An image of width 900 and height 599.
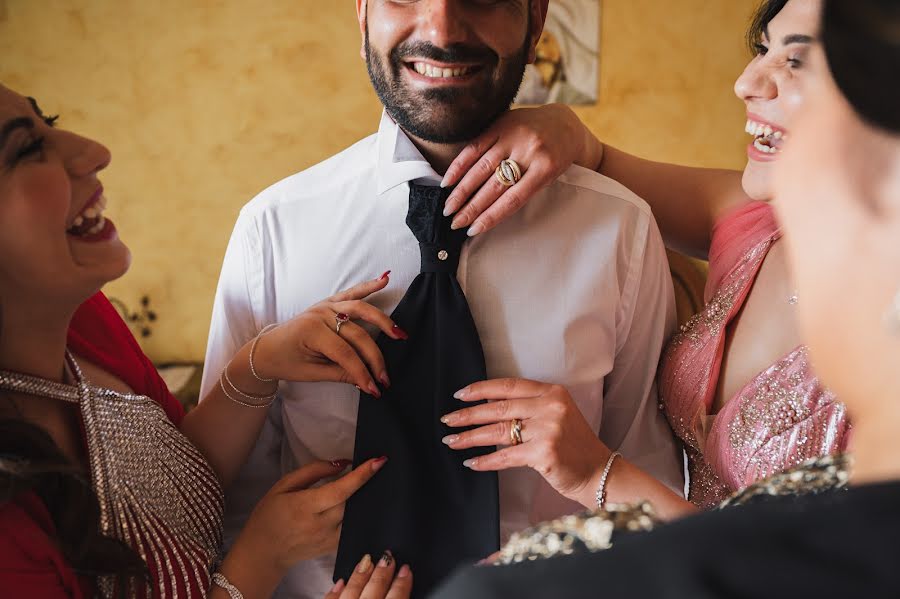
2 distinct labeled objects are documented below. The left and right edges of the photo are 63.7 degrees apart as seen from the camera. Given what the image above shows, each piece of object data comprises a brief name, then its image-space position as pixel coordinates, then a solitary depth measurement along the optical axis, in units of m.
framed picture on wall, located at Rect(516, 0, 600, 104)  3.16
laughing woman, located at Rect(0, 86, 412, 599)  0.78
